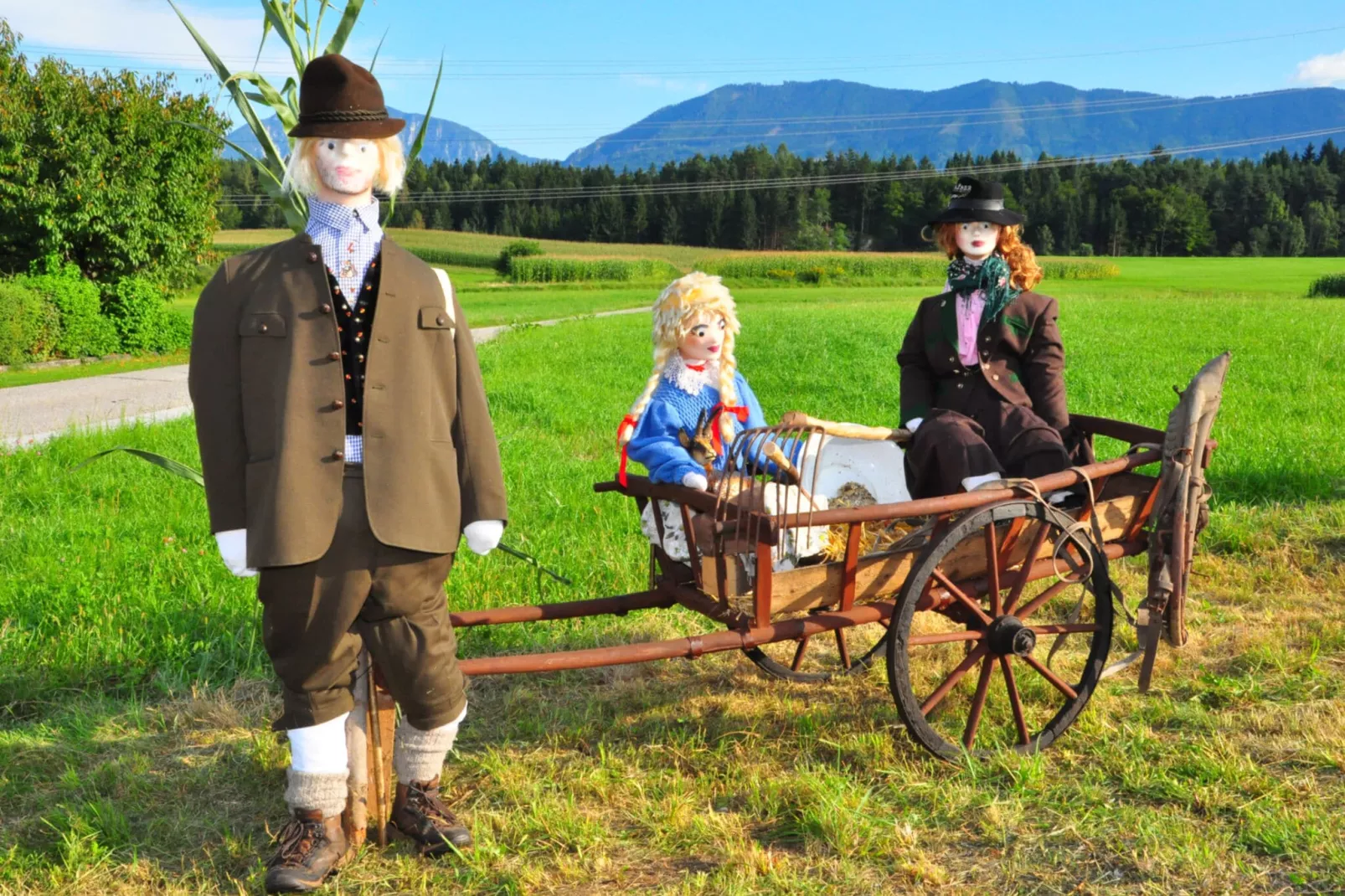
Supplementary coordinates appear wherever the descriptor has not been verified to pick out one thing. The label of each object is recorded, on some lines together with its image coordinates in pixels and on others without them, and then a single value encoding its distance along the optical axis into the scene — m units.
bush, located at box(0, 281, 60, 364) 16.36
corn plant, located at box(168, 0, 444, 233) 3.41
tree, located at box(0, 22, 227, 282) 18.42
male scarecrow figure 2.68
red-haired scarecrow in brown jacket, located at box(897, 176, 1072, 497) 4.09
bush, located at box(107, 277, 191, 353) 19.36
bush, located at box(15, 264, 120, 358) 17.75
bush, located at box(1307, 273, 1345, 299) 33.19
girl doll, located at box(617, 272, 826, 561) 3.52
